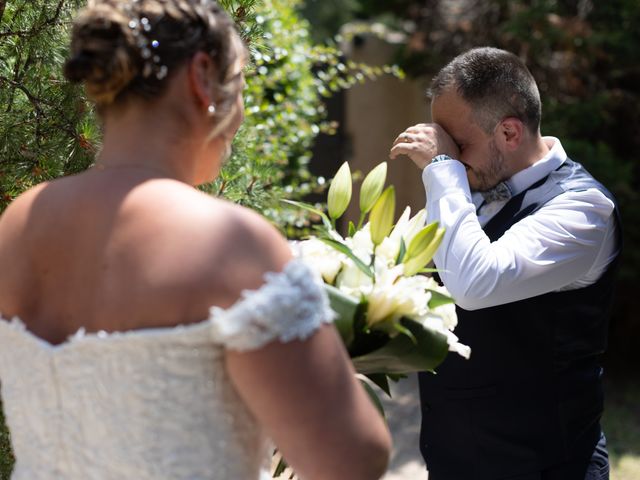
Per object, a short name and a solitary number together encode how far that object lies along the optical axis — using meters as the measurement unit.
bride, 1.19
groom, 2.19
